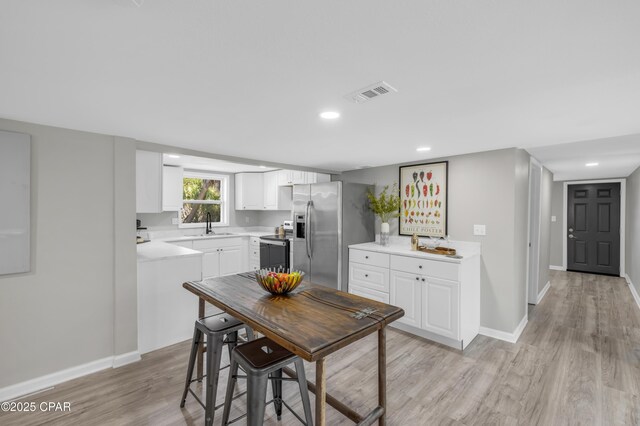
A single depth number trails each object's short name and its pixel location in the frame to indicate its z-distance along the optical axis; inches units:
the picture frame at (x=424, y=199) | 146.9
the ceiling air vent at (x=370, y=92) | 61.8
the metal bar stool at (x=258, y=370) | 60.8
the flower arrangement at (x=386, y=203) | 162.9
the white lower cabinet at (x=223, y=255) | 199.2
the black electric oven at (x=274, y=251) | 194.2
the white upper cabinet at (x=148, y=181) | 126.7
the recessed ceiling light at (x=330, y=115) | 79.0
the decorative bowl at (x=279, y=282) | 78.7
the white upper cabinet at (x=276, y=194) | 226.2
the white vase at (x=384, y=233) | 162.6
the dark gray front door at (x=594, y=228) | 236.4
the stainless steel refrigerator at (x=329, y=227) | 158.8
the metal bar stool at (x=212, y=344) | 72.9
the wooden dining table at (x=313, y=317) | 54.9
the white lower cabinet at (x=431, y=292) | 119.1
